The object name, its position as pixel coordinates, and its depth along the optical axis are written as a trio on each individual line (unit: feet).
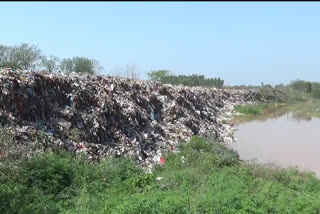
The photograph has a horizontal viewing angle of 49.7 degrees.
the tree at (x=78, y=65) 63.57
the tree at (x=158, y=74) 122.61
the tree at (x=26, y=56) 50.44
